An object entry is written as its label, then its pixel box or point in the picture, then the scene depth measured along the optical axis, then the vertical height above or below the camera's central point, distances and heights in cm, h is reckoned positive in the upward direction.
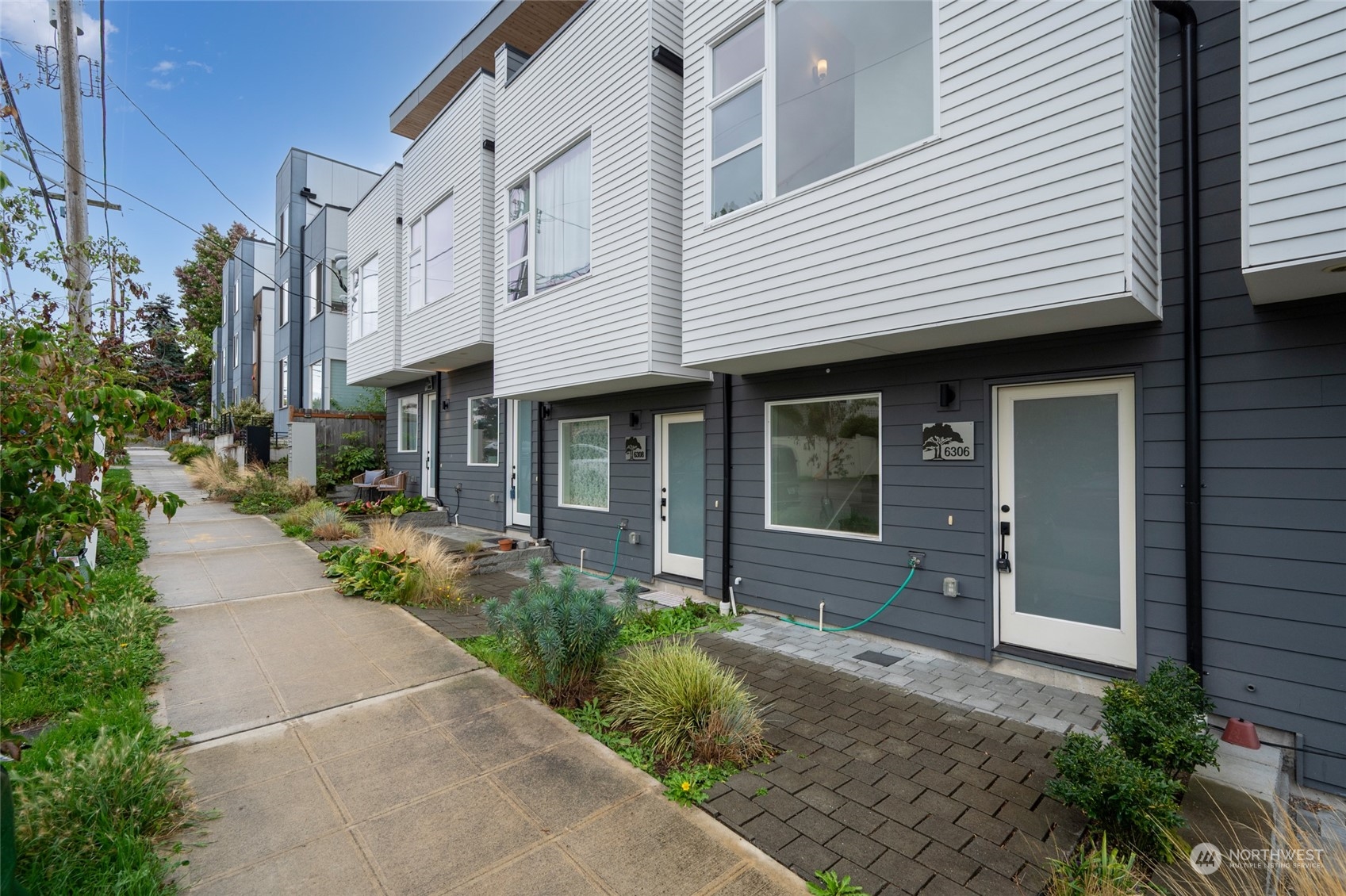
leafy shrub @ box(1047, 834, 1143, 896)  213 -159
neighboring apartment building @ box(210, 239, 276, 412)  2407 +549
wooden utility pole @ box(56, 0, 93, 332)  638 +358
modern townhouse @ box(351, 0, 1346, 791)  332 +94
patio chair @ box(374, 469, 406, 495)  1255 -77
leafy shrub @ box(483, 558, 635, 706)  390 -126
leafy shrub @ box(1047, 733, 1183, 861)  238 -144
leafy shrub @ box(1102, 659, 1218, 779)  273 -134
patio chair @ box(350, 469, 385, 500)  1306 -74
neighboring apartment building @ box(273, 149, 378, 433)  1672 +516
